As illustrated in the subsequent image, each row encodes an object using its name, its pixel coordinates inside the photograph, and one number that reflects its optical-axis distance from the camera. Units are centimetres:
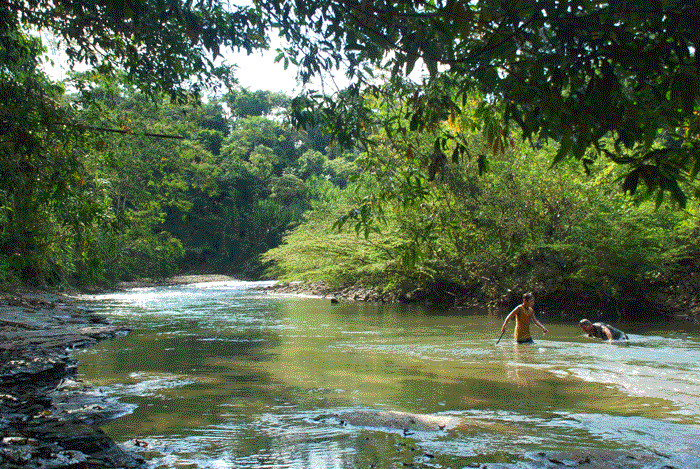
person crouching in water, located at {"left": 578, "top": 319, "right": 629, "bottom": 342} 1138
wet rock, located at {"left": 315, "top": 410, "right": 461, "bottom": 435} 532
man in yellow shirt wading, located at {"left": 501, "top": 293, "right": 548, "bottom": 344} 1112
